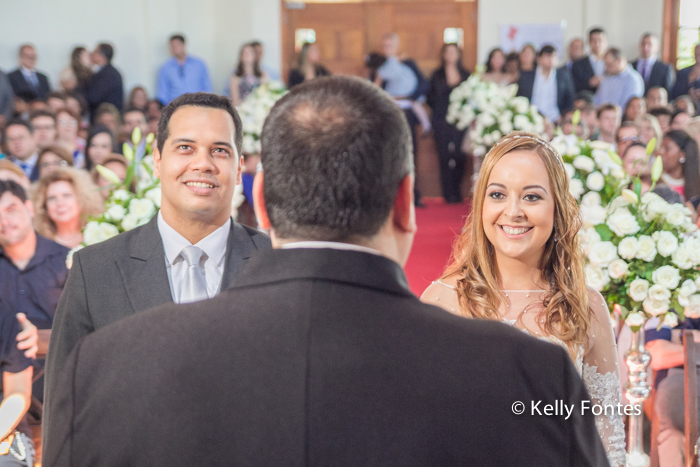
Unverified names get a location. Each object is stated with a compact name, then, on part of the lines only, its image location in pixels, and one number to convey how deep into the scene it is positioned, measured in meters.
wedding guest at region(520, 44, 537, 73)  10.06
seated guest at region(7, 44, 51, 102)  9.40
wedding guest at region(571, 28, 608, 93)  10.34
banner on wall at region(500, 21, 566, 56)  11.19
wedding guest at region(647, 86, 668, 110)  8.95
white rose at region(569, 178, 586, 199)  3.66
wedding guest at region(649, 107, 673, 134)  7.67
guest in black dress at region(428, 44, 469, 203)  9.95
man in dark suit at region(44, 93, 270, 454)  1.90
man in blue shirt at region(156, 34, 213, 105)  10.38
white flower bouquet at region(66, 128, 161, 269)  2.98
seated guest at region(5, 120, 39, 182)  6.50
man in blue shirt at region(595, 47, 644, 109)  9.80
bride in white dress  2.22
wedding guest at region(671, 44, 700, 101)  10.12
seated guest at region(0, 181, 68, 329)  3.52
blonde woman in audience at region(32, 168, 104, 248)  4.23
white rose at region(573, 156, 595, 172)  3.76
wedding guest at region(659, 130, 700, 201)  5.42
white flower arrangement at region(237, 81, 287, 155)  6.48
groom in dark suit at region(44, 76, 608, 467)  0.96
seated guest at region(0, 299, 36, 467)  2.67
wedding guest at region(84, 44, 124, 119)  9.55
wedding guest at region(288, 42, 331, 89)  9.86
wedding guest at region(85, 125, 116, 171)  6.29
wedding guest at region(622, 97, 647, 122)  8.38
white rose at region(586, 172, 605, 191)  3.65
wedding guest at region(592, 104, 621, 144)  7.69
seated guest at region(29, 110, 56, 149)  6.89
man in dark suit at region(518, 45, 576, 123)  9.82
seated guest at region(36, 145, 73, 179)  5.52
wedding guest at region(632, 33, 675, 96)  10.41
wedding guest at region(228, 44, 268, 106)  10.25
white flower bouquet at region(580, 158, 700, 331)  2.64
